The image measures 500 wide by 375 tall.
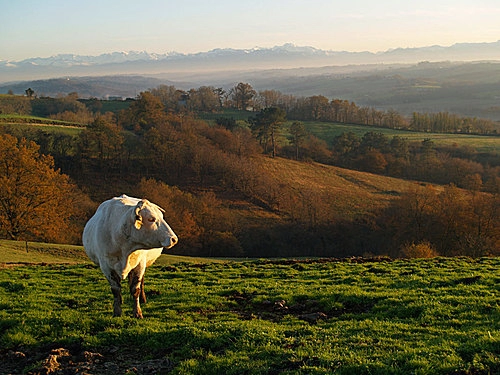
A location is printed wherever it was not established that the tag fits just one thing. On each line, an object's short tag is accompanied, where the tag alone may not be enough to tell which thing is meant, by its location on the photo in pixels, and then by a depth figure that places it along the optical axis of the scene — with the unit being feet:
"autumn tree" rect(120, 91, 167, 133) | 334.85
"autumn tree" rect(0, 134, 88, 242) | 147.64
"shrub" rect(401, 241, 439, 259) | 152.46
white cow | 40.96
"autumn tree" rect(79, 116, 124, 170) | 259.80
